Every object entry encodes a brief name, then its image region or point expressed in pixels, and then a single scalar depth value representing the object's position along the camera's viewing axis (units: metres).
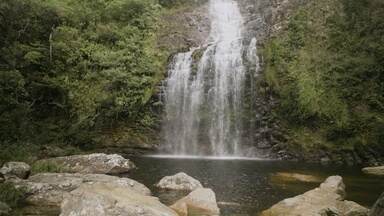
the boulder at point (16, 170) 14.37
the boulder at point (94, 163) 17.91
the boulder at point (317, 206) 11.23
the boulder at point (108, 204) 9.73
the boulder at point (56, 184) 12.34
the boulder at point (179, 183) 15.02
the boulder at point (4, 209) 10.80
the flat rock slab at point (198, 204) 11.73
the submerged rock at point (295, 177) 17.55
